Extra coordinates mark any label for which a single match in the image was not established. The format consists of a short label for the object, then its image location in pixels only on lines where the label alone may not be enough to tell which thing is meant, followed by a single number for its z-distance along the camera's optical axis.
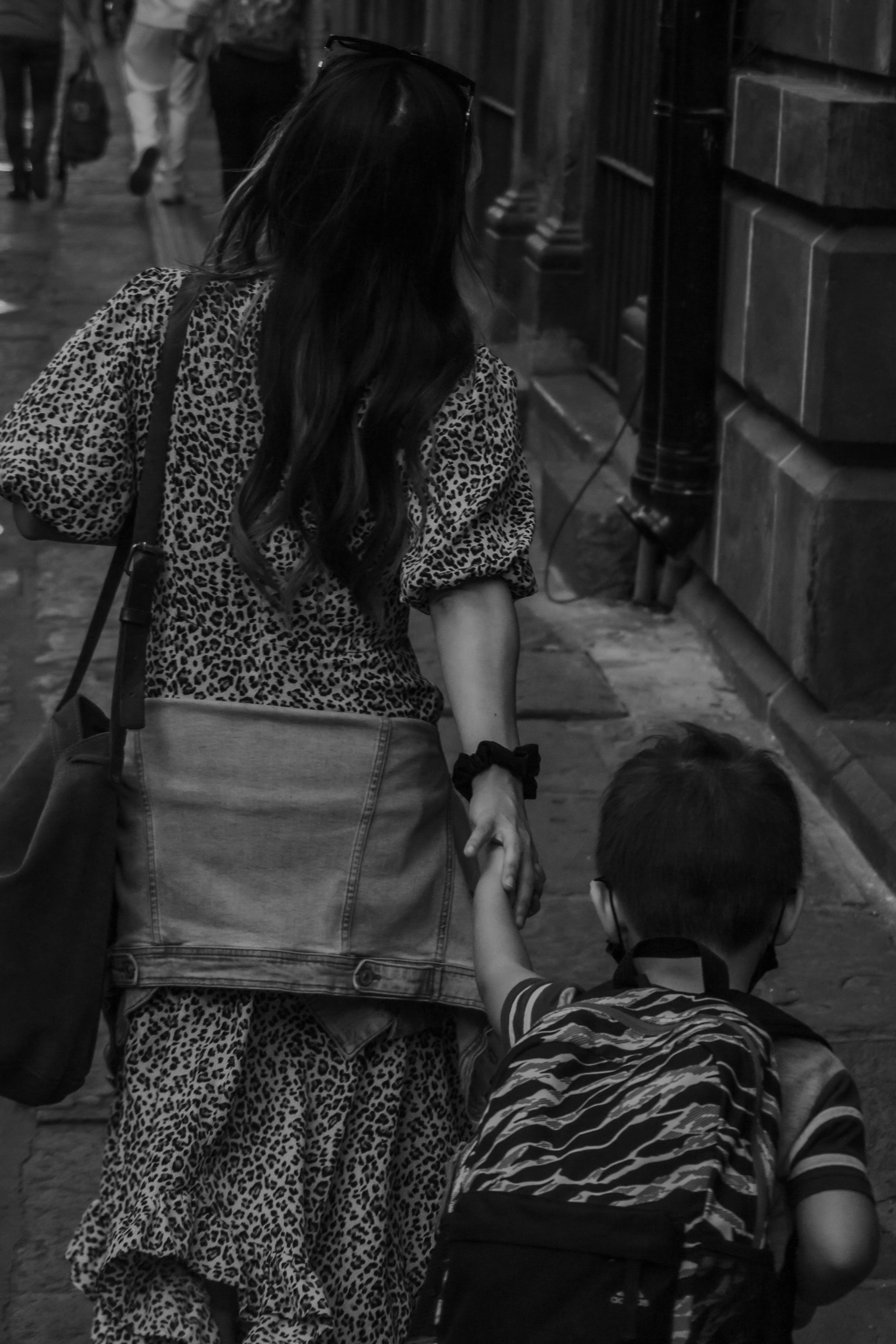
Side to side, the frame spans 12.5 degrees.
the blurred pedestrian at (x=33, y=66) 26.33
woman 4.20
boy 3.26
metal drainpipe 10.56
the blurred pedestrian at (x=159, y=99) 26.78
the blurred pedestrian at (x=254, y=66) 19.13
